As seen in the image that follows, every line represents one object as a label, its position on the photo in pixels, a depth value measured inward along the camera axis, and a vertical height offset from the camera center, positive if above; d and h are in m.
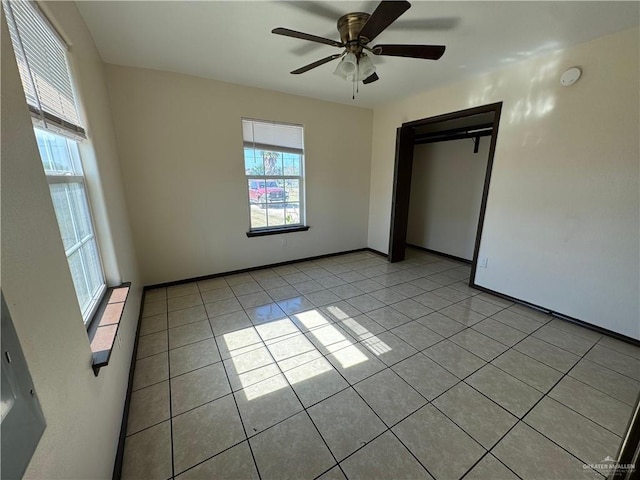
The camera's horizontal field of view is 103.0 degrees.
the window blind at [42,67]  0.98 +0.51
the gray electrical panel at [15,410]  0.49 -0.47
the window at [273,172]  3.35 +0.15
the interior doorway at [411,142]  3.44 +0.63
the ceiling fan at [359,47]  1.57 +0.90
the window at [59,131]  1.03 +0.25
